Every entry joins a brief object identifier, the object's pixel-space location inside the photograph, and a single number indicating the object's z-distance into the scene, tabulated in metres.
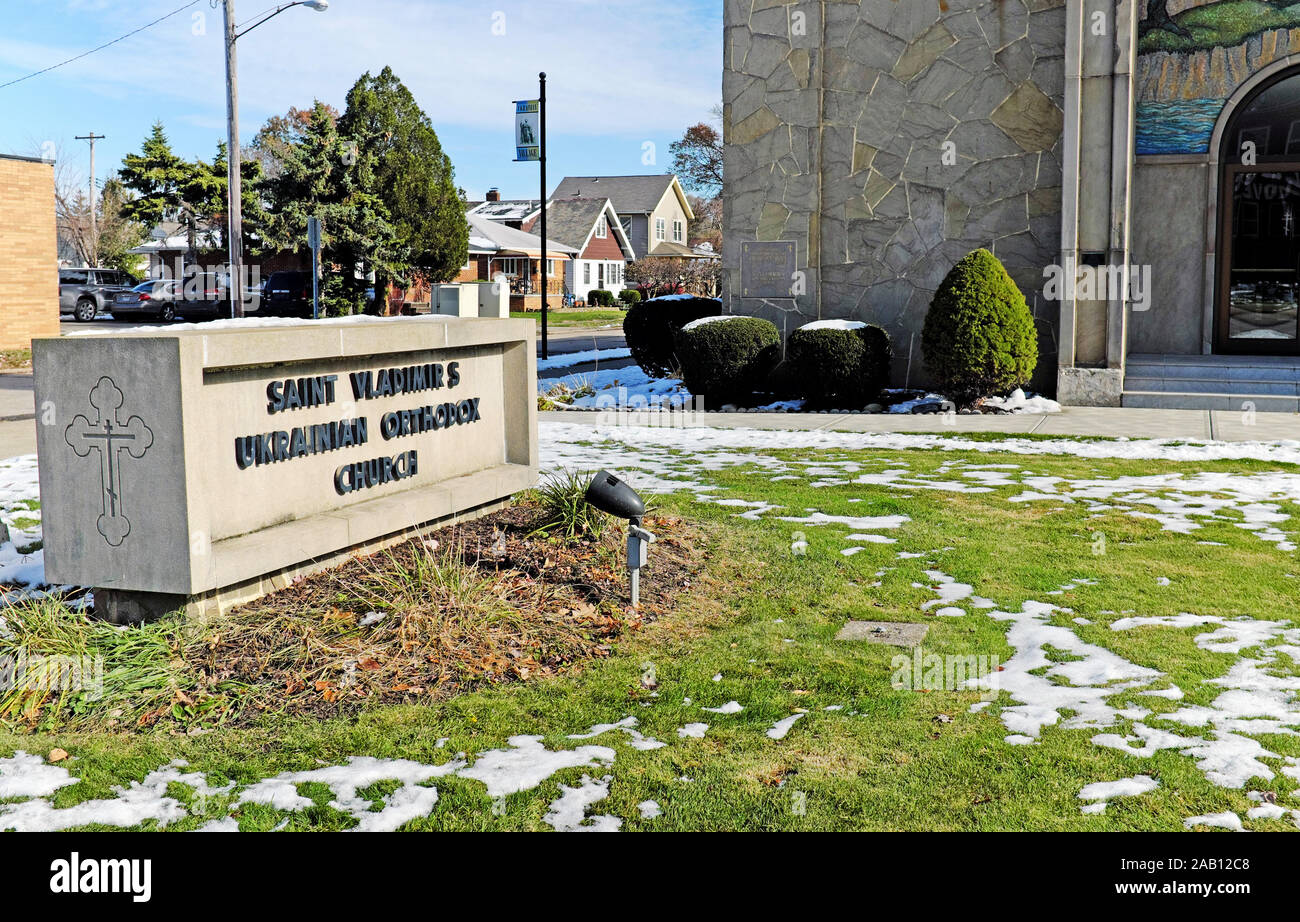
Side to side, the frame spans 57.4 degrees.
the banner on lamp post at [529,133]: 25.52
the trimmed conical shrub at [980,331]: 14.31
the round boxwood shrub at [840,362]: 14.98
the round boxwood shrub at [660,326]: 18.11
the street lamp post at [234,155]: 25.58
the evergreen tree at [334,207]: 37.91
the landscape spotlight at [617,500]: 6.41
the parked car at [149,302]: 39.94
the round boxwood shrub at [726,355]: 15.75
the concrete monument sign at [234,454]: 5.22
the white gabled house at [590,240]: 66.50
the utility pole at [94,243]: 61.47
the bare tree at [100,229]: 66.00
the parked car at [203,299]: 39.50
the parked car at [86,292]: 39.16
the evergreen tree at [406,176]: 38.84
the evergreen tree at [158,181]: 44.59
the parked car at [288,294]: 37.25
